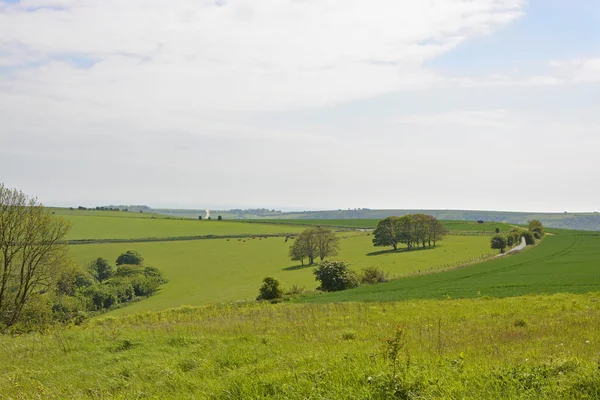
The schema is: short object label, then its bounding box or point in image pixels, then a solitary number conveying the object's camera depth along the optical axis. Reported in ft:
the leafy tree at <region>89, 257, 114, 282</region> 328.29
